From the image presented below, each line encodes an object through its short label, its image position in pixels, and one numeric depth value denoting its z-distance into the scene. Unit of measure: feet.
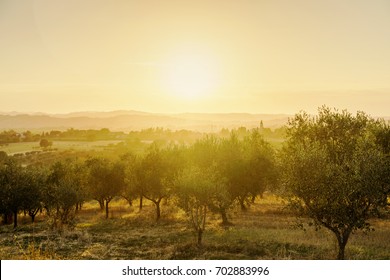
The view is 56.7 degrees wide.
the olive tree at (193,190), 98.27
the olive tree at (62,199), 131.23
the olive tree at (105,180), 182.70
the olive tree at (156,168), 156.04
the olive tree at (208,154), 140.26
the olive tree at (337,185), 62.80
